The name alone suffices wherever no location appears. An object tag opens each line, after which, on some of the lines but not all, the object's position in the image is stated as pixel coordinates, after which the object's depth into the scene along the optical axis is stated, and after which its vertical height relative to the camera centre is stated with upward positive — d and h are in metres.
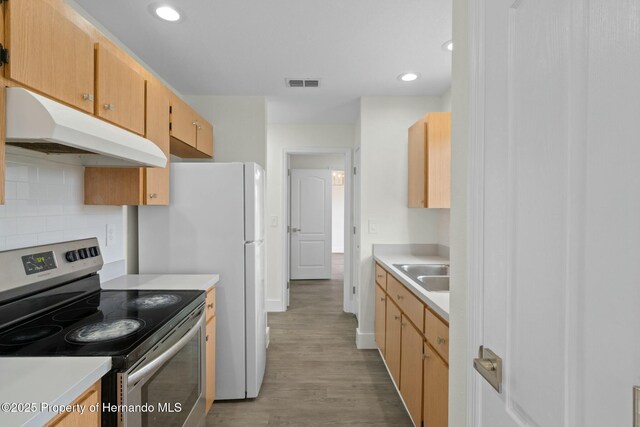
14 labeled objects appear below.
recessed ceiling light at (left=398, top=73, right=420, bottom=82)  2.69 +1.10
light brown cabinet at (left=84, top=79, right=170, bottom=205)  1.88 +0.16
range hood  1.02 +0.27
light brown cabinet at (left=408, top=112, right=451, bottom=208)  2.64 +0.41
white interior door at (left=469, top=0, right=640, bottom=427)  0.47 +0.01
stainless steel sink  2.46 -0.48
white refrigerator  2.30 -0.23
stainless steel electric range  1.11 -0.45
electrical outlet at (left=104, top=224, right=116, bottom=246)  2.07 -0.15
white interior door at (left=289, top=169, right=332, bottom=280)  5.98 -0.15
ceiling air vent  2.83 +1.10
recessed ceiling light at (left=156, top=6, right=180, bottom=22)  1.81 +1.09
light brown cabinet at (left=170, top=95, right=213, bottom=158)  2.32 +0.61
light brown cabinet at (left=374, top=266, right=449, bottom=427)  1.53 -0.80
